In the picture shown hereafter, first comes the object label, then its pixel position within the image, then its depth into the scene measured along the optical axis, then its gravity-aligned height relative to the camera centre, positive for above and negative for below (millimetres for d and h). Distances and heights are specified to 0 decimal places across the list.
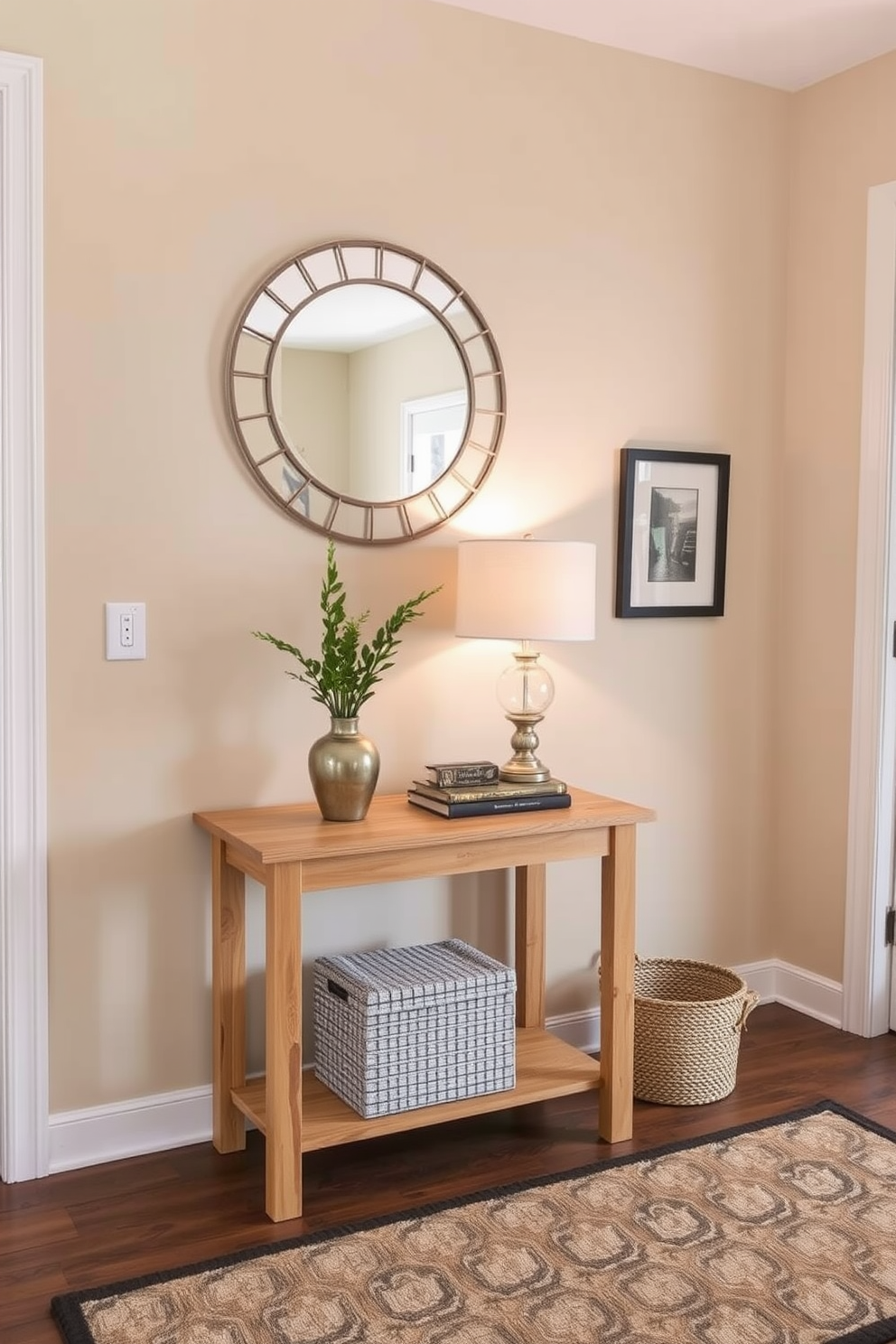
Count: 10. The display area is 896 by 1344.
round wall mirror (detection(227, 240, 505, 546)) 2760 +479
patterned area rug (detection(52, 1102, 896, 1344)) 2059 -1175
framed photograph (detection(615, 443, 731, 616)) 3293 +195
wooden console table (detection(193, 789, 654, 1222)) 2383 -675
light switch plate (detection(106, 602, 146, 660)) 2617 -65
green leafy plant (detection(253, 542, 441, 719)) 2594 -121
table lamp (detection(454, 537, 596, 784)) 2760 +24
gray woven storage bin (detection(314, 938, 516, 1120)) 2543 -887
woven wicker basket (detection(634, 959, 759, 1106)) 2947 -1042
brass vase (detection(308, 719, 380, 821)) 2570 -346
